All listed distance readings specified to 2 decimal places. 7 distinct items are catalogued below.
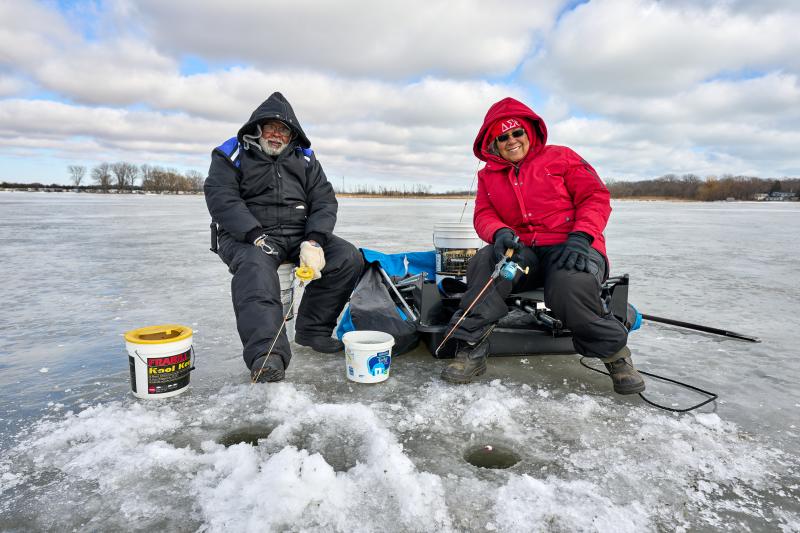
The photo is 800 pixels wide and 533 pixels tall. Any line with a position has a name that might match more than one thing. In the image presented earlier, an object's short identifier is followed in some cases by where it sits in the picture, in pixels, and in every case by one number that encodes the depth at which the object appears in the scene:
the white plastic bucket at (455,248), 3.34
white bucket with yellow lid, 2.24
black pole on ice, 3.22
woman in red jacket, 2.37
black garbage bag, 2.89
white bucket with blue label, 2.43
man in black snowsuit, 2.75
